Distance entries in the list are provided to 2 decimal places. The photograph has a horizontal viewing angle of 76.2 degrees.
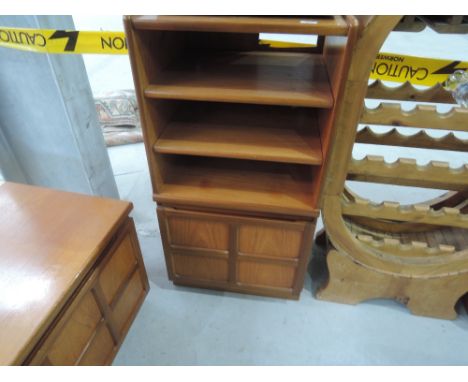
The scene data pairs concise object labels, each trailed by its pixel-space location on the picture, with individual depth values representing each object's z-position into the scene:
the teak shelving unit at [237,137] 0.88
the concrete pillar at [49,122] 1.39
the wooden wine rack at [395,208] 0.89
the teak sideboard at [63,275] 0.81
